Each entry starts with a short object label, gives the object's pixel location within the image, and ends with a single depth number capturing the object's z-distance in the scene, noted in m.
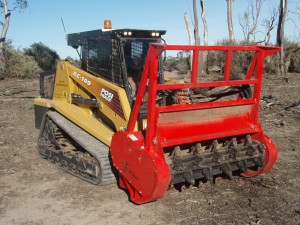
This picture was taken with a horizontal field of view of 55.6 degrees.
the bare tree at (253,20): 23.30
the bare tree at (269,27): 20.62
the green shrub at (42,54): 19.22
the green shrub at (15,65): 15.70
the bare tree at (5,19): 17.00
